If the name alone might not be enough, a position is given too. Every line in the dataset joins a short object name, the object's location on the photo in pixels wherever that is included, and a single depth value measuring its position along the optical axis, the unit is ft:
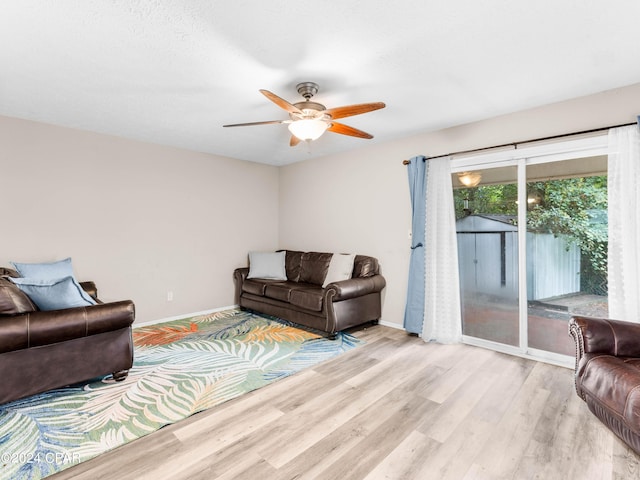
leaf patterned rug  6.22
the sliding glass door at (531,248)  9.71
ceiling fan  7.97
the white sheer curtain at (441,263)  11.84
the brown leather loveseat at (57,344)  7.29
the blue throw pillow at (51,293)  8.28
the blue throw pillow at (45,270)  10.36
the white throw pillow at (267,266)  16.33
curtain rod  8.93
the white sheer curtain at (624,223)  8.47
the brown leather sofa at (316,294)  12.43
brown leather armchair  5.75
